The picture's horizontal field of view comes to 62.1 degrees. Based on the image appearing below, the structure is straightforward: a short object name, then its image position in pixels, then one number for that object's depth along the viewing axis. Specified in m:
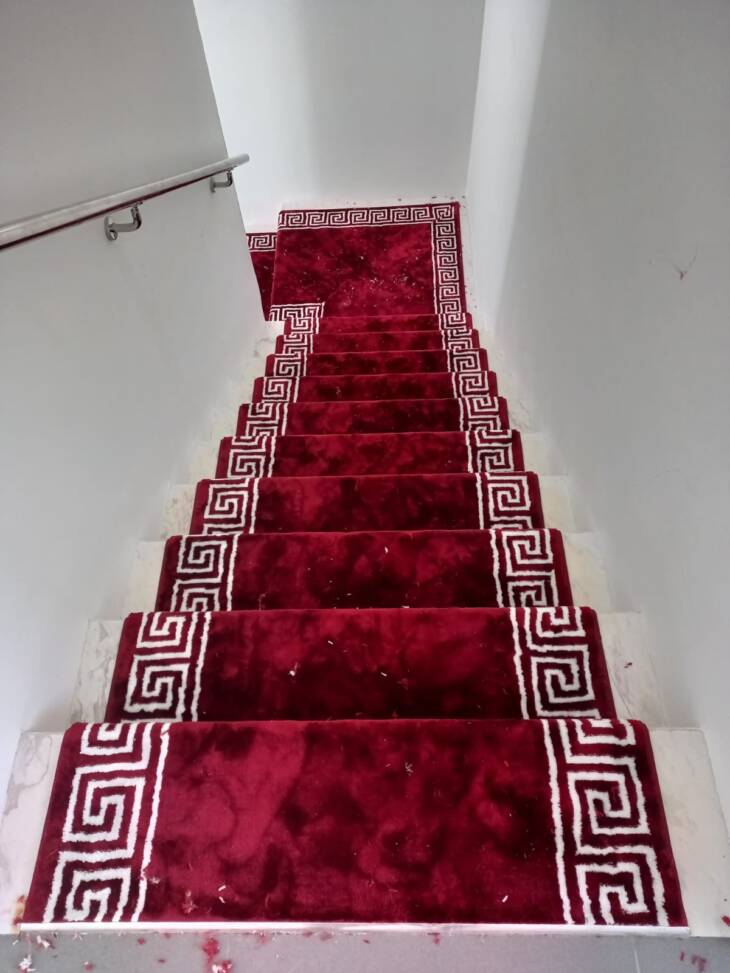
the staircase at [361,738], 0.88
